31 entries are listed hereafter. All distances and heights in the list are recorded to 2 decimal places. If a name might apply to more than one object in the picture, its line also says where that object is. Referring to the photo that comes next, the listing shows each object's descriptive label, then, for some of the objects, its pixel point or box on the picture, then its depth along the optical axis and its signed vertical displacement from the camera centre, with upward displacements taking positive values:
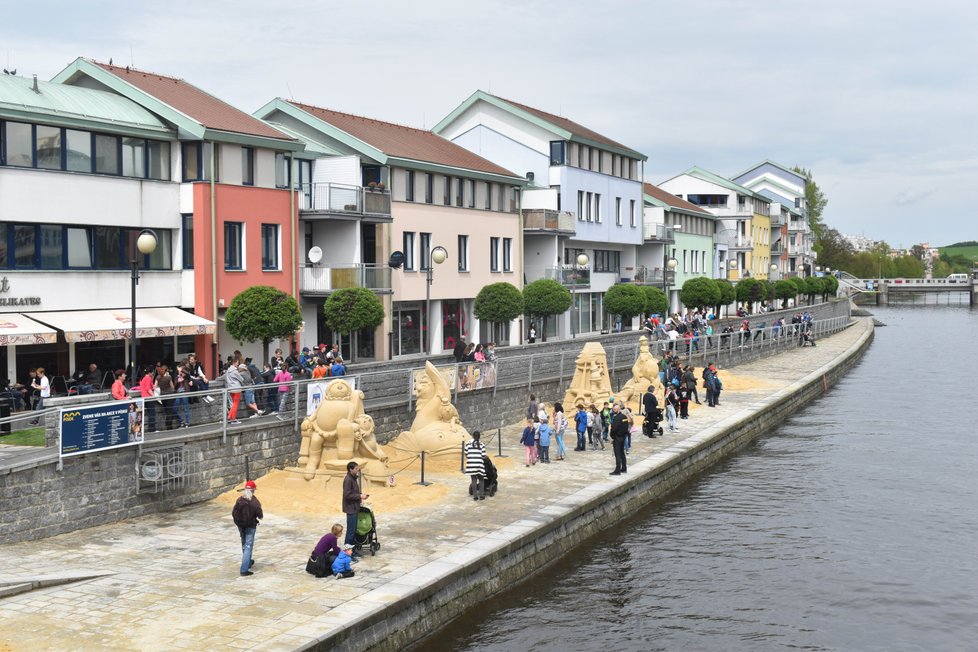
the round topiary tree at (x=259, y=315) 32.38 -0.42
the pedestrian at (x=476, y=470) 22.53 -3.64
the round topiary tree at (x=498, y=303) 48.59 -0.16
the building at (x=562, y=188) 60.84 +6.77
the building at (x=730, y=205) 107.06 +9.53
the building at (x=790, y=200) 137.62 +12.90
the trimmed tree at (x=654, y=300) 60.25 -0.13
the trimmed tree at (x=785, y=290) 101.51 +0.63
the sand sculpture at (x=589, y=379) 35.22 -2.71
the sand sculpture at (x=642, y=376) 38.31 -2.86
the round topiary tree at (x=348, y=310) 36.91 -0.32
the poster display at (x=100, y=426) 18.94 -2.30
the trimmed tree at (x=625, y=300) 58.56 -0.10
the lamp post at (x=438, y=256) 36.12 +1.52
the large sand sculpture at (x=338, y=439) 22.72 -2.99
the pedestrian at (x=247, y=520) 16.61 -3.44
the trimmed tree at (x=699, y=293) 71.88 +0.30
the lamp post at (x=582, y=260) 46.93 +1.73
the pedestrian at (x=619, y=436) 25.83 -3.40
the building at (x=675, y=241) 75.39 +4.40
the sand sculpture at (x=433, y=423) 26.14 -3.14
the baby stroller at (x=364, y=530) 17.86 -3.89
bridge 168.88 +1.50
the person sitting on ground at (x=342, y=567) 16.48 -4.16
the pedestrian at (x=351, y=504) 17.89 -3.46
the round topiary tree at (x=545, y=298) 50.94 +0.04
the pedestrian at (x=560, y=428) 28.08 -3.46
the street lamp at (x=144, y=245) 23.25 +1.28
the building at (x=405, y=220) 43.00 +3.60
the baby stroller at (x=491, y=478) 22.82 -3.91
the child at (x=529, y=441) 27.05 -3.64
